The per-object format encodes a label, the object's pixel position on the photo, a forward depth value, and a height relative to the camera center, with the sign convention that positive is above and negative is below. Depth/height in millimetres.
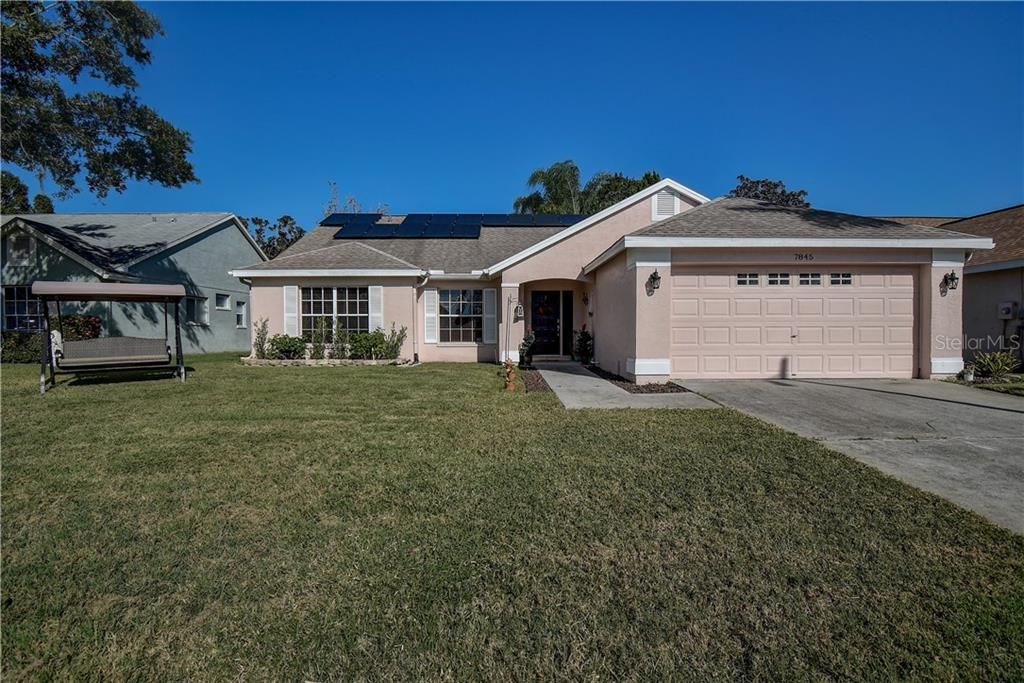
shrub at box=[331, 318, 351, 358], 14461 -532
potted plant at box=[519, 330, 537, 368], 13625 -682
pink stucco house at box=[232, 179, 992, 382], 9930 +624
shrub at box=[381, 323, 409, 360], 14297 -485
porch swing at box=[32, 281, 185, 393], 9249 -366
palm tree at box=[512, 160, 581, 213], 29344 +8638
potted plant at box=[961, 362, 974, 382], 10006 -1060
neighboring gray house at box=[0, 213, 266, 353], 16766 +2561
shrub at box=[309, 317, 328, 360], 14375 -464
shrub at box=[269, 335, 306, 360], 14133 -596
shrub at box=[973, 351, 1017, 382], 9984 -888
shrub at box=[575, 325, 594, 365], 14537 -658
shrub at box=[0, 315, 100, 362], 14555 -316
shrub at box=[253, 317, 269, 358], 14602 -368
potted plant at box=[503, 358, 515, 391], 9334 -1077
